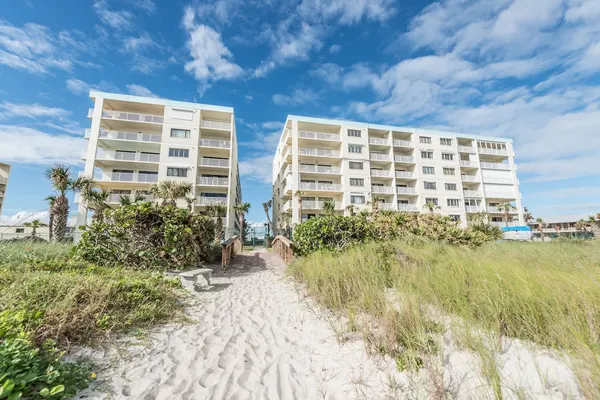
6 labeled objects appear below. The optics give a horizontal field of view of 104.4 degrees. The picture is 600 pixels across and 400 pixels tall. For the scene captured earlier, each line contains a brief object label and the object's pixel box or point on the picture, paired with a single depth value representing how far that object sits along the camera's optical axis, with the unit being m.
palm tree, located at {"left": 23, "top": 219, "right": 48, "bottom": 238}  17.72
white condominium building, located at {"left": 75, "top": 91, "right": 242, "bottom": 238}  24.62
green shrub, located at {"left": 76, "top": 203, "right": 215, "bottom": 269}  7.74
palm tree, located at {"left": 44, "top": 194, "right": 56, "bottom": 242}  15.85
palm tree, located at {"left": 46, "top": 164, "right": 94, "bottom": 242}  15.68
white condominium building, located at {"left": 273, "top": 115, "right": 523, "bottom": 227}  30.75
